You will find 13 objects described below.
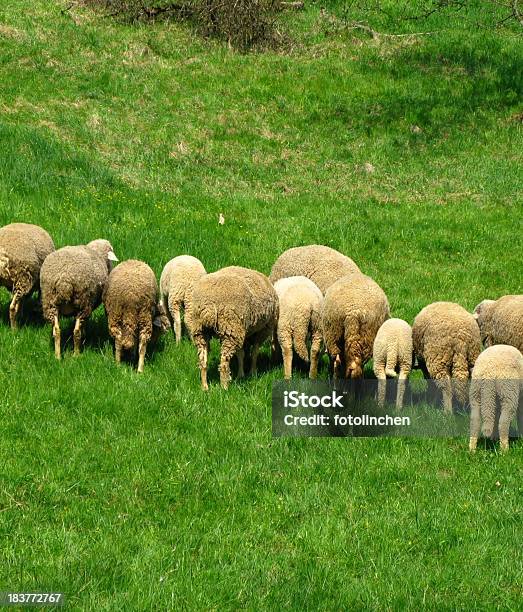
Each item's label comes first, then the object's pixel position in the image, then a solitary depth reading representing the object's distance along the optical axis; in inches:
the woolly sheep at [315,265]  911.0
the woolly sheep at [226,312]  743.7
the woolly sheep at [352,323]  751.7
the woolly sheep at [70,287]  784.9
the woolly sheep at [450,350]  729.0
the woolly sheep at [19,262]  815.7
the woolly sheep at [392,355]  741.9
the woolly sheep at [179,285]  886.4
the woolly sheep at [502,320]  773.9
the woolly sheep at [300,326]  804.6
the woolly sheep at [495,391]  653.9
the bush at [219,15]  1852.9
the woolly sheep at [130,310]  790.5
